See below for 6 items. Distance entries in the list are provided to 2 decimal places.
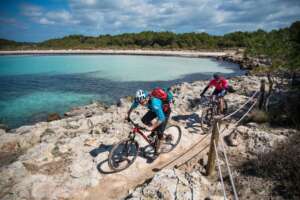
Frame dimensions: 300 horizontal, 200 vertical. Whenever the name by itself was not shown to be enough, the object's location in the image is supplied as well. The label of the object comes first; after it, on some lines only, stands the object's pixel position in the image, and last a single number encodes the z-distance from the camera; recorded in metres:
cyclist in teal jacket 6.43
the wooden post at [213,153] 5.80
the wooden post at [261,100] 11.18
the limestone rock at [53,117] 15.21
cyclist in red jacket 9.80
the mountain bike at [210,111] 10.04
